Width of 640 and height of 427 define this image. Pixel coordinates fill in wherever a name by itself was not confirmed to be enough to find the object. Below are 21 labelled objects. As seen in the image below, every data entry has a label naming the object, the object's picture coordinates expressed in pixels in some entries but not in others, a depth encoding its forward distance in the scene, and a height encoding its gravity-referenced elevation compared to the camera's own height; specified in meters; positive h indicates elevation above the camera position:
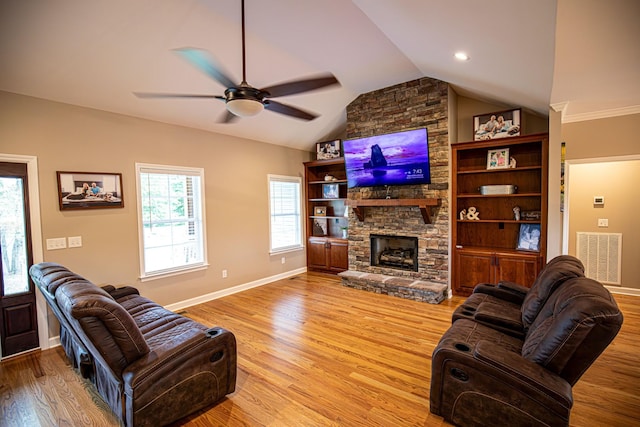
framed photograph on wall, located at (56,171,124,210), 3.41 +0.21
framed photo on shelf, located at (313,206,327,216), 6.59 -0.20
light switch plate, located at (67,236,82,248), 3.47 -0.40
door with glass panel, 3.07 -0.60
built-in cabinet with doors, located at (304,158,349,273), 6.25 -0.32
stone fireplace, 4.70 +0.10
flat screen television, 4.53 +0.68
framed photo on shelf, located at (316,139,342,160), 6.09 +1.10
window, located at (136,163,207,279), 4.16 -0.21
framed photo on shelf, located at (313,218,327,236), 6.77 -0.57
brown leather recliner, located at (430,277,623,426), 1.67 -1.07
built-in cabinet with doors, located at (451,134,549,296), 4.24 -0.19
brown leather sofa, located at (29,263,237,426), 1.82 -1.06
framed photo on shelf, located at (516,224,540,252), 4.30 -0.60
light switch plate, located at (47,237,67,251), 3.32 -0.40
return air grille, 4.72 -0.97
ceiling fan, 2.37 +1.09
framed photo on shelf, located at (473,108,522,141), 4.25 +1.10
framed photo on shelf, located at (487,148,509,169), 4.45 +0.61
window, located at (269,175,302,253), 6.04 -0.22
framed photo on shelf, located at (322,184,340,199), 6.34 +0.24
